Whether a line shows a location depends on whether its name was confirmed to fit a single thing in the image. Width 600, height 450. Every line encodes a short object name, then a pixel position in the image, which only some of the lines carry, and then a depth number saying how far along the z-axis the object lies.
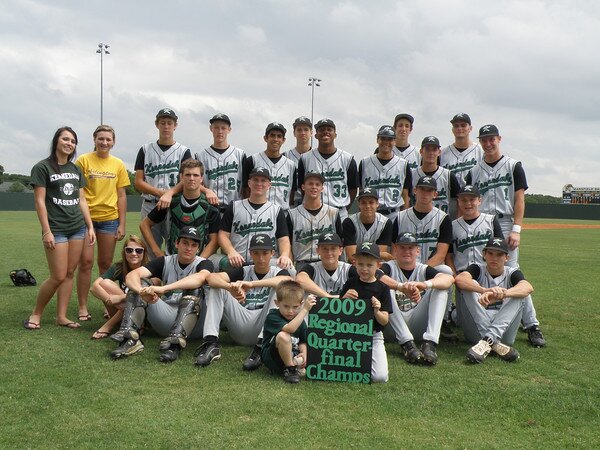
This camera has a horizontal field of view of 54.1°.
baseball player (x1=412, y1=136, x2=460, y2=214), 6.23
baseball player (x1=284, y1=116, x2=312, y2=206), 6.40
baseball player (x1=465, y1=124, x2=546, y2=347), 6.08
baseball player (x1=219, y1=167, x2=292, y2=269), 5.52
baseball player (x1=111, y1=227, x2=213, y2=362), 4.73
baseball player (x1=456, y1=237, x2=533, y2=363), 4.87
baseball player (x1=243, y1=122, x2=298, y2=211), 6.08
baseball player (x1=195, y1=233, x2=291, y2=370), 4.68
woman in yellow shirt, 6.00
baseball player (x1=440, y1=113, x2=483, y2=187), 6.50
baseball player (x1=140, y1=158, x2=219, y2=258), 5.60
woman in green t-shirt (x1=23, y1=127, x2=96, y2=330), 5.42
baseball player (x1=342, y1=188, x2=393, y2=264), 5.58
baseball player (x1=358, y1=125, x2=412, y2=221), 6.29
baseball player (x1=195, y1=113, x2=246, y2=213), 6.19
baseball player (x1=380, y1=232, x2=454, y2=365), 4.80
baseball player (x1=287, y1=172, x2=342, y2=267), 5.62
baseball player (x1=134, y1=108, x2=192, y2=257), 6.18
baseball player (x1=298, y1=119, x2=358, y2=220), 6.23
